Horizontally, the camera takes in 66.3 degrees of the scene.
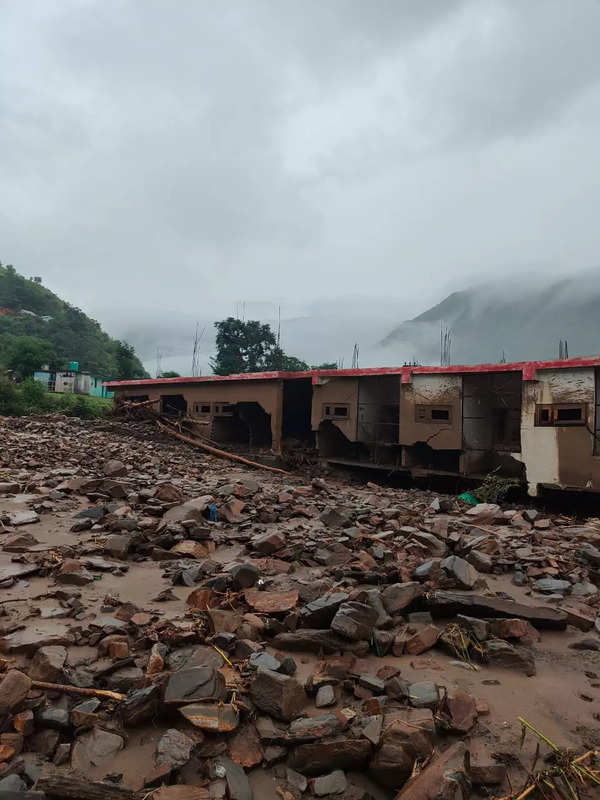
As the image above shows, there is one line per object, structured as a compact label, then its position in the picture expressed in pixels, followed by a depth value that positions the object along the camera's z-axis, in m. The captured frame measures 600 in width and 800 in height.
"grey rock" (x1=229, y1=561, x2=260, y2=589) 3.95
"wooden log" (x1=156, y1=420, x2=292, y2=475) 14.27
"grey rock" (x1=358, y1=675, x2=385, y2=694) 2.52
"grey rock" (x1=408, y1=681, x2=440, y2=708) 2.44
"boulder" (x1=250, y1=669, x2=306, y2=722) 2.33
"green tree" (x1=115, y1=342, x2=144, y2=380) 43.19
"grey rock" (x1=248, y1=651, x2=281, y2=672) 2.67
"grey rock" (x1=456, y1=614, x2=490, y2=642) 3.20
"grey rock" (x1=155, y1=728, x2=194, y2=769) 2.01
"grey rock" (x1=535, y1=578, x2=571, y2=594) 4.24
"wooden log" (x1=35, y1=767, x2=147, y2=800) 1.81
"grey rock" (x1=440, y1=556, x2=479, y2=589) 4.00
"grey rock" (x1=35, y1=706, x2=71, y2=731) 2.15
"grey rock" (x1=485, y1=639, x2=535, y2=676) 2.93
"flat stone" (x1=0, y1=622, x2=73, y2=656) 2.76
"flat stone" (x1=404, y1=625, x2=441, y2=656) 3.08
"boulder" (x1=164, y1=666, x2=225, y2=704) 2.30
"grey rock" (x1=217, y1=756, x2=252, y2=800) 1.90
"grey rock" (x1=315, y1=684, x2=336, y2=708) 2.44
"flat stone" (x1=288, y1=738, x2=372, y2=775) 2.05
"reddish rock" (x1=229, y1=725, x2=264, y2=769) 2.08
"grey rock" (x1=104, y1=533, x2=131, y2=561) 4.70
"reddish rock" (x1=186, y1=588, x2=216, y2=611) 3.59
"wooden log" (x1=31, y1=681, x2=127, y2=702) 2.37
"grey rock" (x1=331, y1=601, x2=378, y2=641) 3.04
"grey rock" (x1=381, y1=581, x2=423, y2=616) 3.54
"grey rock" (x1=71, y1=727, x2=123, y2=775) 2.02
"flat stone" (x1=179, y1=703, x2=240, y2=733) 2.17
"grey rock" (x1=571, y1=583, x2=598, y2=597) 4.19
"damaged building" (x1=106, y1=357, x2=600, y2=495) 10.38
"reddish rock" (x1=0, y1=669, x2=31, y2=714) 2.18
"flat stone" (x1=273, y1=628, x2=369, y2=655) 2.99
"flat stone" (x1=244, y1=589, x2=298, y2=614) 3.45
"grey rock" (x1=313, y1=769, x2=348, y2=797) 1.94
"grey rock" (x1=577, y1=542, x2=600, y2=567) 4.89
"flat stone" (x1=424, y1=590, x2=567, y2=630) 3.48
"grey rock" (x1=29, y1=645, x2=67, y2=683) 2.48
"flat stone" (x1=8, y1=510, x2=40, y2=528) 5.38
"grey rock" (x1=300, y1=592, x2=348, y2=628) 3.23
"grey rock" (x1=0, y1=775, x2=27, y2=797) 1.81
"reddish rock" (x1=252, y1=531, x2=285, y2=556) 5.00
